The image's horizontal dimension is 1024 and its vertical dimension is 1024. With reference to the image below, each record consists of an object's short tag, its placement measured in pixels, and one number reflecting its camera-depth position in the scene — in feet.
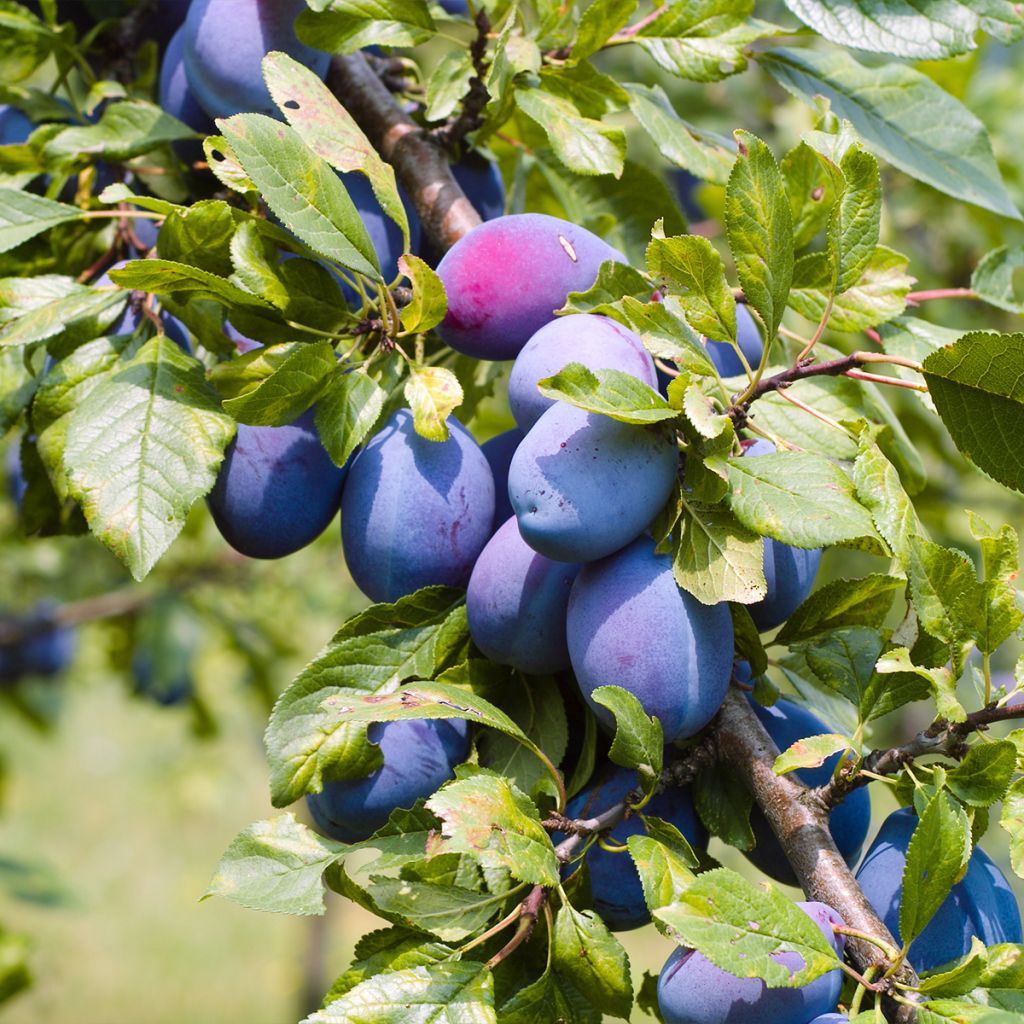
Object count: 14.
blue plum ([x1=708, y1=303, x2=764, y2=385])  4.27
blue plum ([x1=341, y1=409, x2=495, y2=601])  4.16
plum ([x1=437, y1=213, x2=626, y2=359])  4.13
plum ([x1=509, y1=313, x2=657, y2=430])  4.02
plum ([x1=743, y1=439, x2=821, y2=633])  4.12
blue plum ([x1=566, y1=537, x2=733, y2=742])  4.01
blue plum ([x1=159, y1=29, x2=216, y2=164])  4.42
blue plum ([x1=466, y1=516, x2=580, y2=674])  4.08
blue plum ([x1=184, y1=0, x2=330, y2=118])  4.28
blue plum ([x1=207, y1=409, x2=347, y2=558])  4.22
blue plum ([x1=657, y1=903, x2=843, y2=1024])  3.94
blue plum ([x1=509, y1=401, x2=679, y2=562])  3.99
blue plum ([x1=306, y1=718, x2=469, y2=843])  4.15
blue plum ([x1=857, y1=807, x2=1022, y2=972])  4.02
